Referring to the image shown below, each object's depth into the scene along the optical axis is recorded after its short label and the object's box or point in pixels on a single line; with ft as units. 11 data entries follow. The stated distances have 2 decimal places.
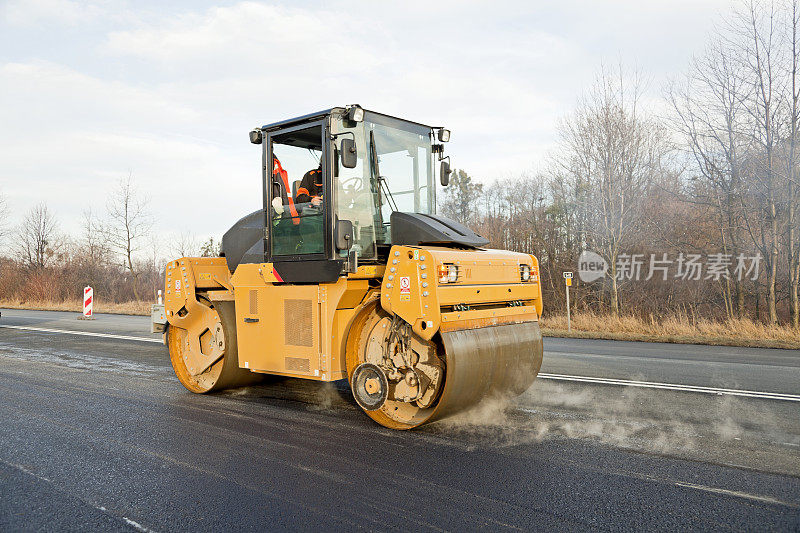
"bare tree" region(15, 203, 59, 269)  125.54
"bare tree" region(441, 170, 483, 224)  112.06
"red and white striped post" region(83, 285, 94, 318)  64.59
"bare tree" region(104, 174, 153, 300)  91.66
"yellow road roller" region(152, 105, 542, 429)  16.70
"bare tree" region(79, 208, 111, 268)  111.56
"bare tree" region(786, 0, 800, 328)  50.19
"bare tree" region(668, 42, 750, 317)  54.19
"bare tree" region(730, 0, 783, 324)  51.72
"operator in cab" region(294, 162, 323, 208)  19.52
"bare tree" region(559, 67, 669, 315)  62.34
